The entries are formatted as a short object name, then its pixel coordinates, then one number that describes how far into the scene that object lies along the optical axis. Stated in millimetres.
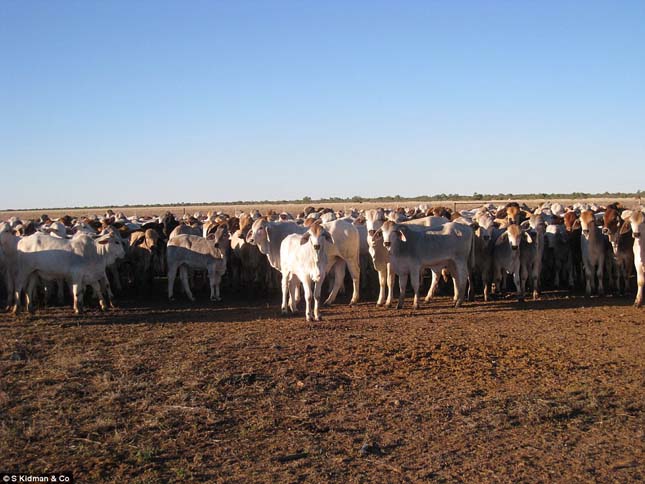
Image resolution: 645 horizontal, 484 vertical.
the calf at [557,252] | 19453
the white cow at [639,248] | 15547
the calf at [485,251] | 17672
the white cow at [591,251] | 17734
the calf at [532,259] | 17328
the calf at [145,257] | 19969
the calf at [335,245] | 16906
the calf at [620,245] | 17125
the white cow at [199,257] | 18562
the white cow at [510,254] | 16734
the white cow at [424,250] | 15742
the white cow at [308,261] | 14172
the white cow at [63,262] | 15000
